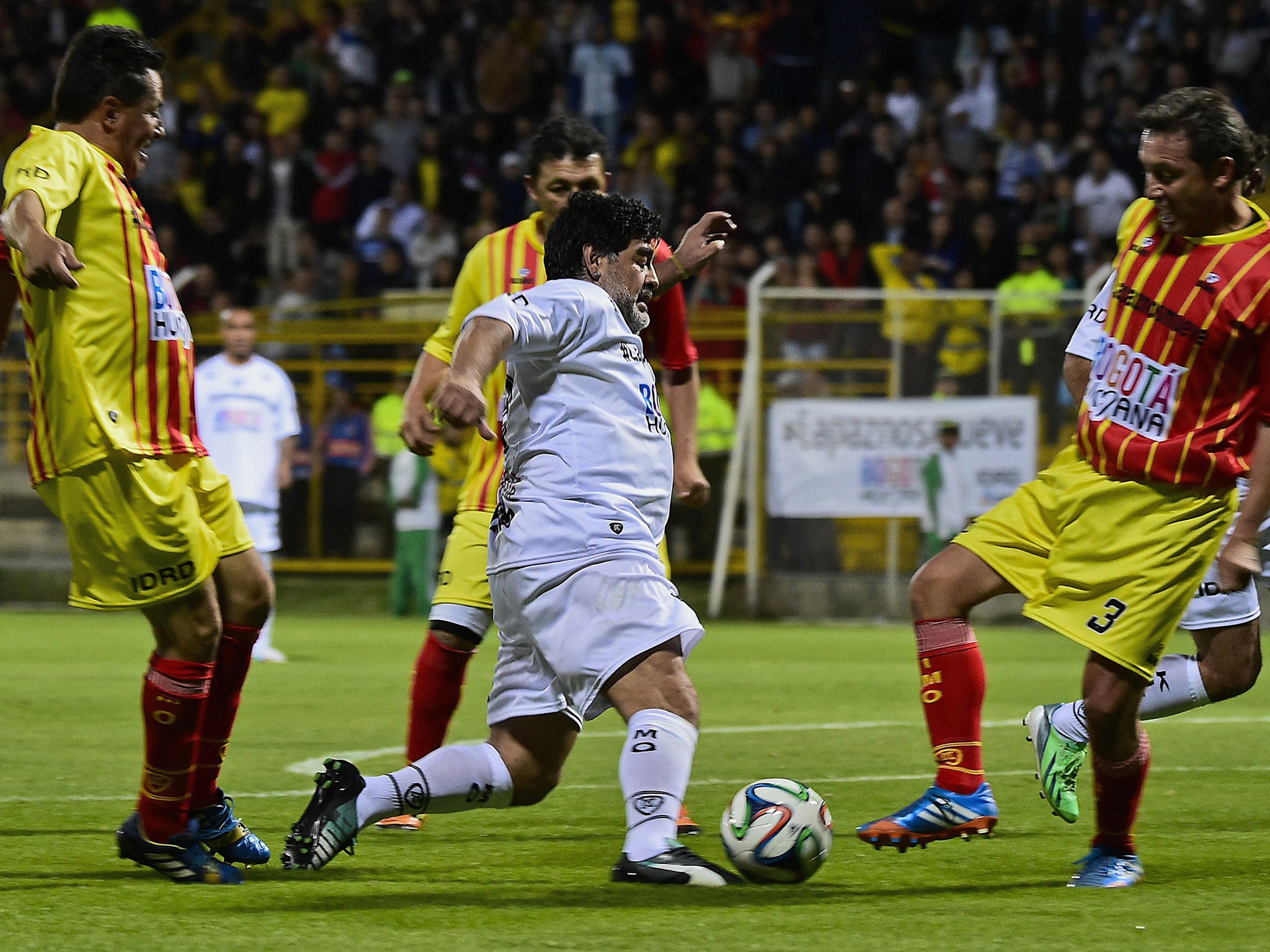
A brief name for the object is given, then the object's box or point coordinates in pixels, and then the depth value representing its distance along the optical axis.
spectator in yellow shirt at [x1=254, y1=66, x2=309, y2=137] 41.97
